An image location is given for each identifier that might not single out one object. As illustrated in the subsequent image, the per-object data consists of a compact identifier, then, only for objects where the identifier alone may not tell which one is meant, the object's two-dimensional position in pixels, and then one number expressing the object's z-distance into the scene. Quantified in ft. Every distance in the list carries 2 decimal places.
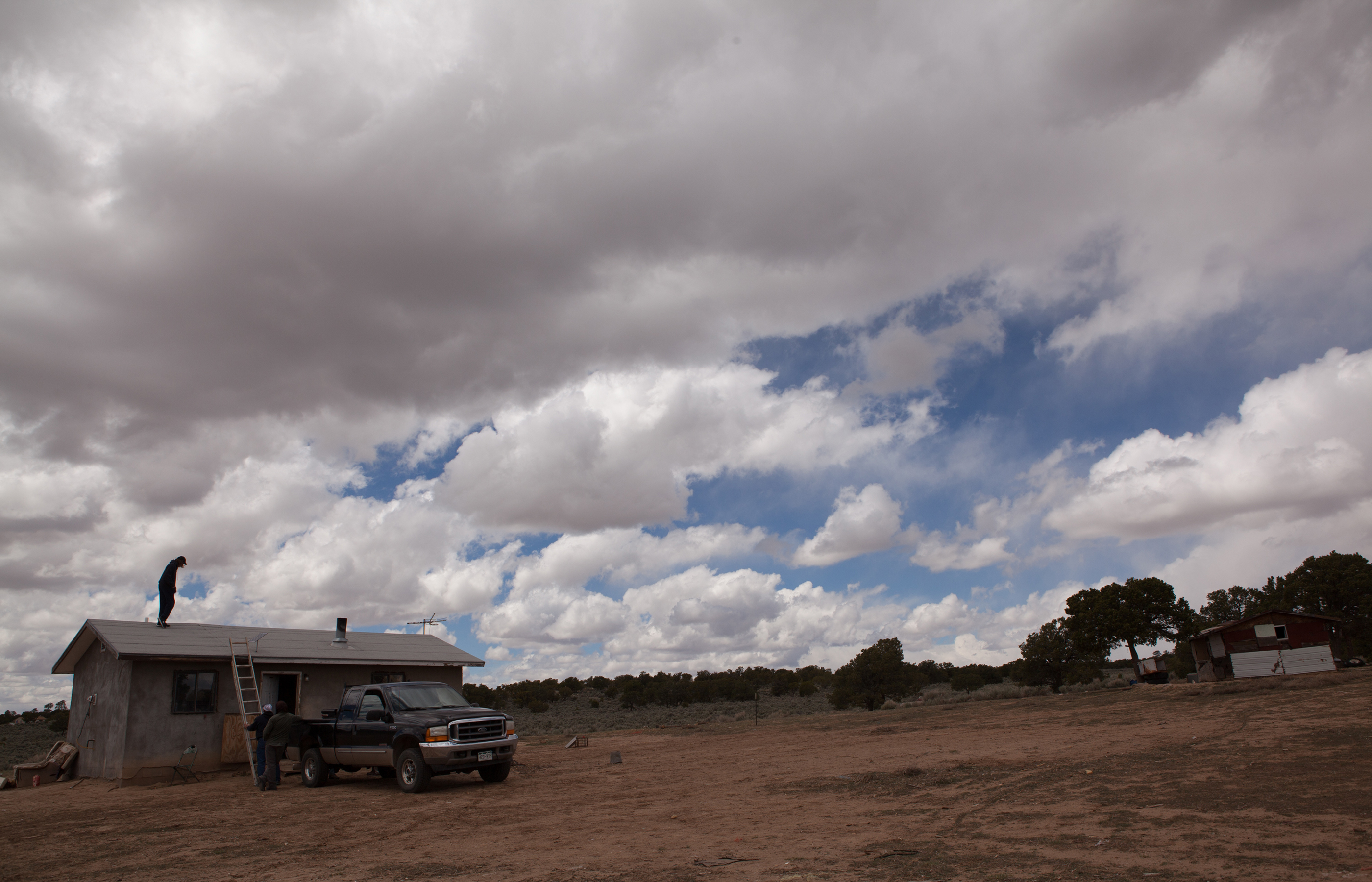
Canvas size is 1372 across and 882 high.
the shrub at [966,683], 182.91
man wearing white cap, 54.39
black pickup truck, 47.55
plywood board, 63.36
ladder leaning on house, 63.67
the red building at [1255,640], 112.68
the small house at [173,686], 59.88
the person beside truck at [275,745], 53.93
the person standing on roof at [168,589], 69.26
